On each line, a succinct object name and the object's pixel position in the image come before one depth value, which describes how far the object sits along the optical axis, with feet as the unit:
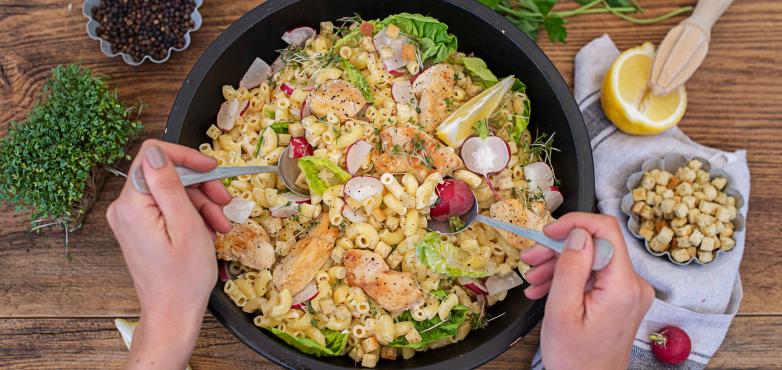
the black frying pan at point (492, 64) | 1.79
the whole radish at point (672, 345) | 2.01
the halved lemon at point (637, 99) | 2.08
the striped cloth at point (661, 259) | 2.06
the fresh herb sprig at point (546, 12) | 2.11
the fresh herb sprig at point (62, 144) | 1.97
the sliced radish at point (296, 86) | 1.95
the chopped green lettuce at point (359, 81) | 1.93
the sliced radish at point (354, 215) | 1.86
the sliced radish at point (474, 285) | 1.89
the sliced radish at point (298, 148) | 1.88
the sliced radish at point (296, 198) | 1.89
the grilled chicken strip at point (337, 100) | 1.87
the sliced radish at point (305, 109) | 1.91
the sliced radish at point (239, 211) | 1.83
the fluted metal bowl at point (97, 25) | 2.11
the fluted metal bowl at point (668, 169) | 2.09
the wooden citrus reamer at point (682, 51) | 2.05
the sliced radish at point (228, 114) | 1.95
